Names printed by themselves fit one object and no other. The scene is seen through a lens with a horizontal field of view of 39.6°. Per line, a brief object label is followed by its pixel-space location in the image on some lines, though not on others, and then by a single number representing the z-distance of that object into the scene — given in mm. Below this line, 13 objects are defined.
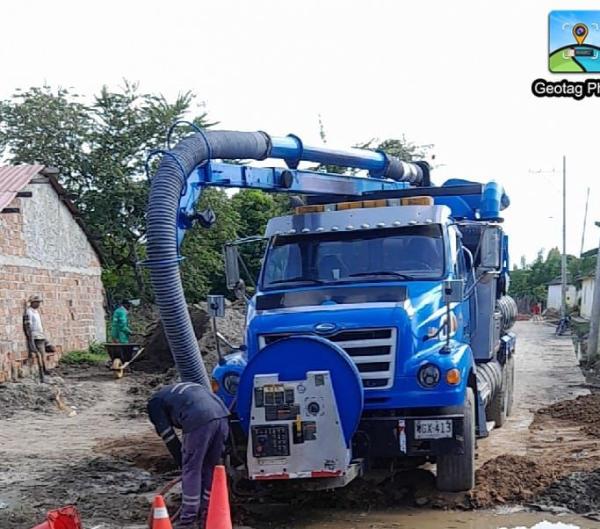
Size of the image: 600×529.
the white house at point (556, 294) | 69000
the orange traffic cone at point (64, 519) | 6046
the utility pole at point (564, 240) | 45562
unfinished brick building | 18781
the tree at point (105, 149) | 31047
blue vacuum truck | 7270
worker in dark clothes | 7195
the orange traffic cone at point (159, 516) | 5898
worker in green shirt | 23312
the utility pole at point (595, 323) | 24144
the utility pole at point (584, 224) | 64688
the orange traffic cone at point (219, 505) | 6406
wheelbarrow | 20375
